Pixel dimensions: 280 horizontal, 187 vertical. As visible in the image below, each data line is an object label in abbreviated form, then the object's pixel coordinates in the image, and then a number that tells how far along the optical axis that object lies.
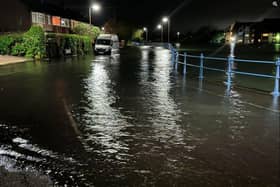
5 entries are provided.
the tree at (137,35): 100.53
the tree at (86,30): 54.56
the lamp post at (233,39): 120.71
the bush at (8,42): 31.29
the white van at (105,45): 38.59
